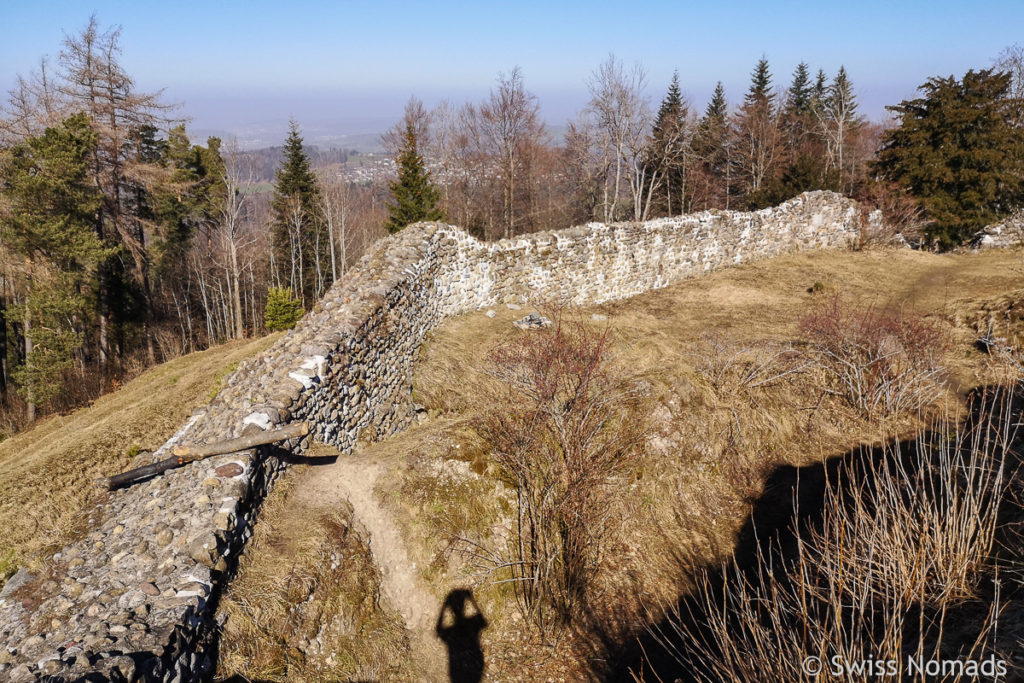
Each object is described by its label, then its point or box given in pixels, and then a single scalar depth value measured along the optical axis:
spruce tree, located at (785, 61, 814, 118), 45.66
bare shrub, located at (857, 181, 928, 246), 22.09
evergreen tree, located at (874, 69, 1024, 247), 21.61
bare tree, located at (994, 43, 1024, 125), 32.41
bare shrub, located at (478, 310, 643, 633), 7.28
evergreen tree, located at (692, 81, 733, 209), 35.25
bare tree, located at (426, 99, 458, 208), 32.69
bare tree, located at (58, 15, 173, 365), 20.31
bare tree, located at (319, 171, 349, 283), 33.16
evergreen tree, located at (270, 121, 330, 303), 34.25
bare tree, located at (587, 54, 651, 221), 26.52
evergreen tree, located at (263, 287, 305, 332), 25.55
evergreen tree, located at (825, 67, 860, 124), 41.03
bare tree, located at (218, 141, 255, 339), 29.08
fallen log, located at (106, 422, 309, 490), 6.16
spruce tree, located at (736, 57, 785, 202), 34.12
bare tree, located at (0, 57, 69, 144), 17.89
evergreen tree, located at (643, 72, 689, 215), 30.74
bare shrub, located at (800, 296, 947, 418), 9.98
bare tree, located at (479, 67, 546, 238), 28.06
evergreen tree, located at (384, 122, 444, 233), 23.41
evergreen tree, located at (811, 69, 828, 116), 45.62
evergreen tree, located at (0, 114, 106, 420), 16.36
